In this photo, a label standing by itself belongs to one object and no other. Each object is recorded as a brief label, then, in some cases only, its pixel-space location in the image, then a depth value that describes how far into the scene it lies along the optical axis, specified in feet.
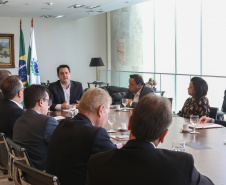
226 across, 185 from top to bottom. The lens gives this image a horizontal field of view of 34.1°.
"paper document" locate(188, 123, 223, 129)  13.16
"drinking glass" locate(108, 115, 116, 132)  12.34
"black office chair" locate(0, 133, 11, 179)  10.98
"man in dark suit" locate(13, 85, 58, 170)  10.27
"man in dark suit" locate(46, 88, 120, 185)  7.54
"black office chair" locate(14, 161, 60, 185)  6.53
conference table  7.91
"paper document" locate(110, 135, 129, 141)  11.31
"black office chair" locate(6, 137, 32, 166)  9.15
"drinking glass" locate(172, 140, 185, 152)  9.06
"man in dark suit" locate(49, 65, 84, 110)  20.36
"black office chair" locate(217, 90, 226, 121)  23.00
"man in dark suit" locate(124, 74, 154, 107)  19.38
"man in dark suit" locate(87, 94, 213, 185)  5.28
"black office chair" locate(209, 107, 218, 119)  16.12
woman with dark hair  15.69
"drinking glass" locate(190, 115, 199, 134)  12.19
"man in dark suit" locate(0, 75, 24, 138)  12.51
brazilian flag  26.58
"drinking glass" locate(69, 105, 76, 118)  15.51
